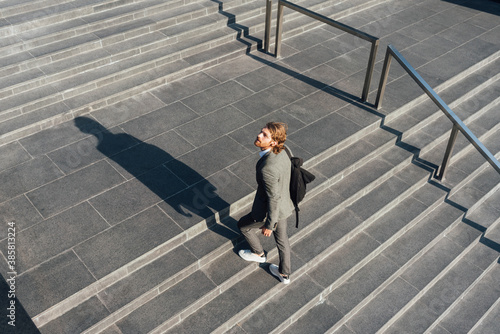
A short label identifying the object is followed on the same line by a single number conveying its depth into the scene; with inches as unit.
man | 179.6
